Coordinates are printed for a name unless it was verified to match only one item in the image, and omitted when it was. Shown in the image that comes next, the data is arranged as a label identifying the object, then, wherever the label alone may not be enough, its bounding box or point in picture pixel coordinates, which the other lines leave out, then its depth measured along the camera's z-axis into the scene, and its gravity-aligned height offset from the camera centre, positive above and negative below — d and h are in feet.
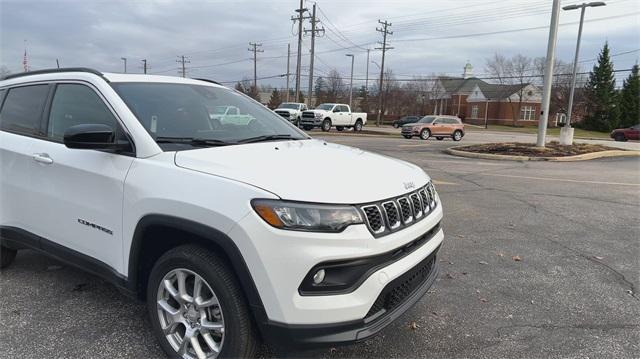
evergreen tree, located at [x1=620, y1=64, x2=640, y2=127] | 208.74 +12.93
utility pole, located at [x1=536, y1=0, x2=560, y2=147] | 56.18 +6.98
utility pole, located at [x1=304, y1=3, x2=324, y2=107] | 132.26 +23.60
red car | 127.44 -0.52
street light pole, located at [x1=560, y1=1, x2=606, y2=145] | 64.28 +8.35
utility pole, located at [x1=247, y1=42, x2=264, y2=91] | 221.33 +24.26
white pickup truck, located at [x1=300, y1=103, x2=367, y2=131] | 106.42 -0.46
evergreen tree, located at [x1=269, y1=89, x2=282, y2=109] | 257.96 +7.86
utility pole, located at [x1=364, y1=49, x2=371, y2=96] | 279.10 +16.92
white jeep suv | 7.68 -1.94
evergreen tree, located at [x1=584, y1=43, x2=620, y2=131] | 211.20 +15.27
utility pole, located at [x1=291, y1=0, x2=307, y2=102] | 124.90 +19.98
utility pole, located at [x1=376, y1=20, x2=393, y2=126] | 176.12 +28.35
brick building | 256.93 +13.39
